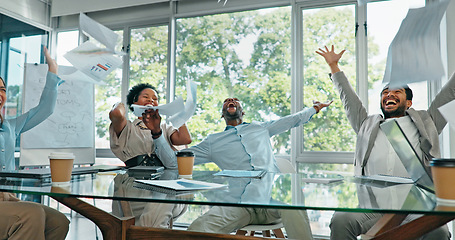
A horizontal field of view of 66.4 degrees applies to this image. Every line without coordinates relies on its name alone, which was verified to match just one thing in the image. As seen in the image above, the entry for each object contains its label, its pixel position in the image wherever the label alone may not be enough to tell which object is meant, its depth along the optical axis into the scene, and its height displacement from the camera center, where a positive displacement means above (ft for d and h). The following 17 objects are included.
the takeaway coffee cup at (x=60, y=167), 4.13 -0.37
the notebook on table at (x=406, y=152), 4.41 -0.15
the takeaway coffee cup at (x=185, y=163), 5.16 -0.37
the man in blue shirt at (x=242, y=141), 8.68 -0.07
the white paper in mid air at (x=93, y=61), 6.05 +1.36
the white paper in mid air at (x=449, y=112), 3.41 +0.29
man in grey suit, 7.13 +0.38
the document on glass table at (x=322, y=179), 4.52 -0.54
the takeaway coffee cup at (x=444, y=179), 2.96 -0.32
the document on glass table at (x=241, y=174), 5.09 -0.54
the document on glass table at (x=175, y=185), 3.77 -0.55
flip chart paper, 10.64 +0.66
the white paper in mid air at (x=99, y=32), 5.87 +1.81
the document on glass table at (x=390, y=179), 4.36 -0.50
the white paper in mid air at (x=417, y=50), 3.72 +1.01
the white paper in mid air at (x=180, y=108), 5.66 +0.50
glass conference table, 3.04 -0.57
